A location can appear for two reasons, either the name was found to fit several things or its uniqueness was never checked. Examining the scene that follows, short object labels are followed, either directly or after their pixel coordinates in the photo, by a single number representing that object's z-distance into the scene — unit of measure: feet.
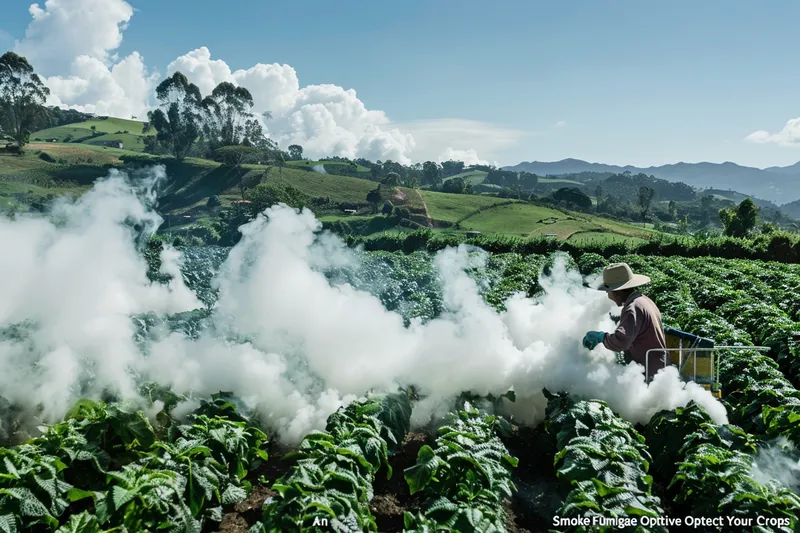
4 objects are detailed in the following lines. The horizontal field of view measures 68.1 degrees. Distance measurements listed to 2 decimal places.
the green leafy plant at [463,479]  13.84
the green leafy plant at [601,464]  14.33
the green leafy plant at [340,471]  13.66
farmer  22.03
